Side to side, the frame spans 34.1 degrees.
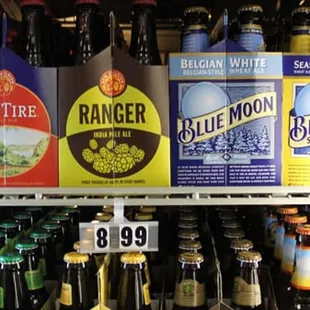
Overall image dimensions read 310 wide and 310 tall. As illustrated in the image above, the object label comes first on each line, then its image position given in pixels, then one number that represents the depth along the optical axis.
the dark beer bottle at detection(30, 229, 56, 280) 1.30
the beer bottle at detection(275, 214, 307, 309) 1.23
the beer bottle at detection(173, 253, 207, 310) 1.13
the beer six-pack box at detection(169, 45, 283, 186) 0.99
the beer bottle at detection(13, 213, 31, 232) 1.42
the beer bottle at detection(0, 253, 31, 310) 1.14
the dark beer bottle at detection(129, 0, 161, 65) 1.11
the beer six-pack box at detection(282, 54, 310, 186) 1.00
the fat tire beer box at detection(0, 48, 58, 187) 1.00
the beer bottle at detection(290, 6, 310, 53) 1.08
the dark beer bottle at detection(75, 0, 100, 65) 1.09
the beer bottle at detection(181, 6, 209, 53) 1.09
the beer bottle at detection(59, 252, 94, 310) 1.12
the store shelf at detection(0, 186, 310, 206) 0.99
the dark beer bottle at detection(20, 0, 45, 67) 1.11
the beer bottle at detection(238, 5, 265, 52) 1.07
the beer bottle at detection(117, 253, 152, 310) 1.12
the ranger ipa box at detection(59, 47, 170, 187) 0.99
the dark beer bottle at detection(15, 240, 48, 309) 1.20
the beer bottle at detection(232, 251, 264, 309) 1.14
